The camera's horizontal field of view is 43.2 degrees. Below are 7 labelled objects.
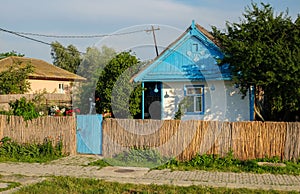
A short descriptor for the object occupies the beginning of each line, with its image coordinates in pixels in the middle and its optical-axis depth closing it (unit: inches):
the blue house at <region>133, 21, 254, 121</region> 574.9
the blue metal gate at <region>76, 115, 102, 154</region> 465.1
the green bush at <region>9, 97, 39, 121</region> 482.3
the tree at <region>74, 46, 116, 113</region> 727.7
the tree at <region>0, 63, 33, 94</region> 952.9
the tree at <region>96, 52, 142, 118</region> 639.8
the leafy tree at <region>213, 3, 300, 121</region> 440.1
